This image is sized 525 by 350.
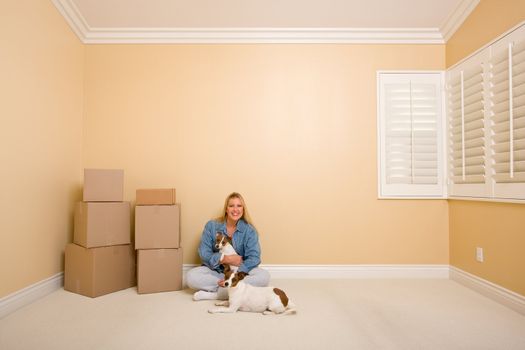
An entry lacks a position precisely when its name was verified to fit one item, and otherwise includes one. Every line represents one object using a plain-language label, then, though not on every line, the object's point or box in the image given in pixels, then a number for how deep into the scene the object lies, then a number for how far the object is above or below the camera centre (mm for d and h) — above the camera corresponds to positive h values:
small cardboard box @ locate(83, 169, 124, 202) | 3232 -22
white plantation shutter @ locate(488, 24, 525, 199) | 2764 +549
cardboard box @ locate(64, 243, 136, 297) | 3090 -765
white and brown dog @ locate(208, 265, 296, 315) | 2650 -850
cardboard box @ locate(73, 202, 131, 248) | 3142 -368
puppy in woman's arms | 3234 -567
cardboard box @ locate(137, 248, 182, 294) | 3227 -786
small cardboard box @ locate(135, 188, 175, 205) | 3340 -132
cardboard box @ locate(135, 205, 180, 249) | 3275 -395
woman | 3113 -651
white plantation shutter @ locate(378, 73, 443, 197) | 3871 +511
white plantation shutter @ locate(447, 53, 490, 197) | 3270 +514
